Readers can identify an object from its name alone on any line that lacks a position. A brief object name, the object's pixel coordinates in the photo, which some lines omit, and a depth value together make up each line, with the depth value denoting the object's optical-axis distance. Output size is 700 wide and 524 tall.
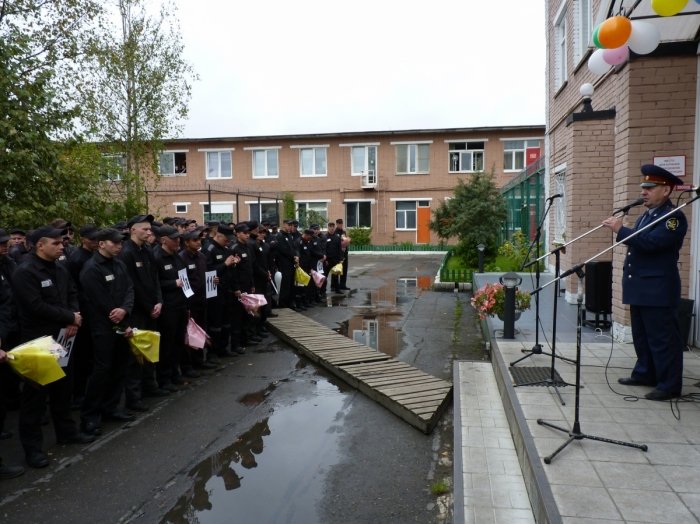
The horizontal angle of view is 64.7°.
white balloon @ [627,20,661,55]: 5.64
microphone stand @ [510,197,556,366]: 6.27
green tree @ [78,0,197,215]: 18.41
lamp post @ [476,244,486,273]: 15.82
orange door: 34.69
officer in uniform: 4.88
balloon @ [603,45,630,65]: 6.30
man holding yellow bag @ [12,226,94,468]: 4.84
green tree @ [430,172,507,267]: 19.70
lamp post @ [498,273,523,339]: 7.59
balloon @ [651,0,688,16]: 4.83
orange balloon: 5.50
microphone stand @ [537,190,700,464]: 3.95
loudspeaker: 7.45
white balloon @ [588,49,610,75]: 6.68
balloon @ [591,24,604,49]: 5.73
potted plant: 7.84
